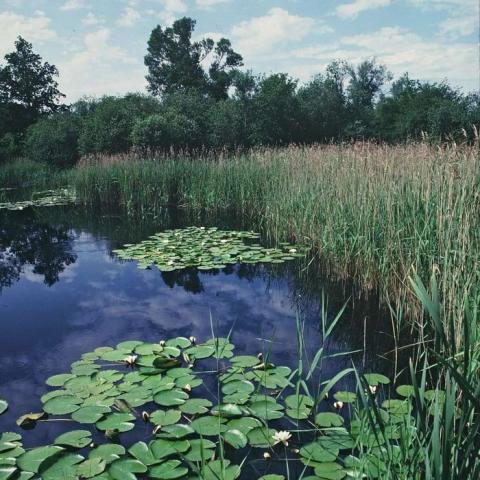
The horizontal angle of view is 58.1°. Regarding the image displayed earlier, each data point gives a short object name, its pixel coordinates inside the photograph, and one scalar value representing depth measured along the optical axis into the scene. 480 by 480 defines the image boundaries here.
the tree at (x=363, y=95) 25.72
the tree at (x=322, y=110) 24.36
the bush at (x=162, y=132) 15.40
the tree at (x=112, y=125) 16.78
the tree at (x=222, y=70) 37.25
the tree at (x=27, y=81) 30.41
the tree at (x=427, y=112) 19.39
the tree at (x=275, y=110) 20.16
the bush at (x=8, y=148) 21.06
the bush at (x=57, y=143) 19.25
